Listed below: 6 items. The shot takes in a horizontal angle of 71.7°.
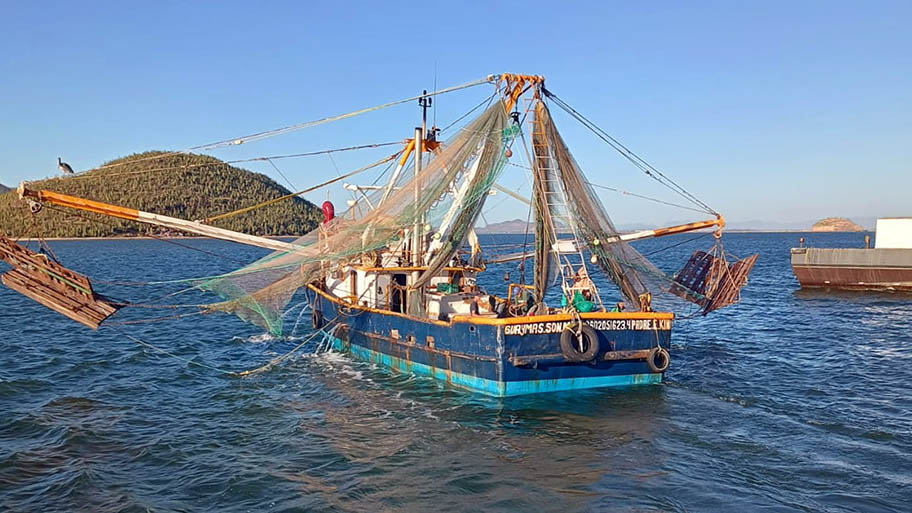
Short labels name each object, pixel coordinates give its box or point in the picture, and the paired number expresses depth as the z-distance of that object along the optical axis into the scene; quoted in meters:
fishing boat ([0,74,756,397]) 14.95
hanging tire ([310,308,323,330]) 23.61
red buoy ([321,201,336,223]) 24.30
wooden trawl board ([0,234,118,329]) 14.23
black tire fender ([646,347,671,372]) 15.95
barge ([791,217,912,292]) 40.34
